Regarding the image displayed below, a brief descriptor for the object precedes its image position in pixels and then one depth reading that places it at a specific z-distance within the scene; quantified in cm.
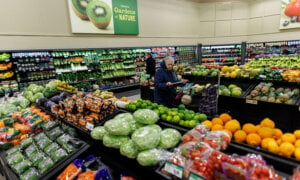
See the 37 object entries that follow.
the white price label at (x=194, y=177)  100
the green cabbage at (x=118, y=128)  156
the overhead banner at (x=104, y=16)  736
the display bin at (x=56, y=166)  164
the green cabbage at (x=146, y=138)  136
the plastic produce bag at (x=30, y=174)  165
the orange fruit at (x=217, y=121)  163
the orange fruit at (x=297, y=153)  115
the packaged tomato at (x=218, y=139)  125
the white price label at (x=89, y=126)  195
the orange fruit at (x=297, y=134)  132
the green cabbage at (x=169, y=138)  142
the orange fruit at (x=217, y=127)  152
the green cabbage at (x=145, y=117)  166
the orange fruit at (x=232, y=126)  151
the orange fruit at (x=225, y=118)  170
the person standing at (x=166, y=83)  353
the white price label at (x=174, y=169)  111
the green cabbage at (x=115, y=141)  156
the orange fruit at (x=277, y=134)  136
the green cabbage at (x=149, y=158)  128
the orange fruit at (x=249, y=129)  145
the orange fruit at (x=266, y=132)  135
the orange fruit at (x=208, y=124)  159
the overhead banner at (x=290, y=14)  995
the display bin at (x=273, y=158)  111
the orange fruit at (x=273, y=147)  123
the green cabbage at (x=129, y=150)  142
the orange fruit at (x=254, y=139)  133
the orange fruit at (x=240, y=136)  141
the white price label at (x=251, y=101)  352
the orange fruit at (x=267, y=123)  150
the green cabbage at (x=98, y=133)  177
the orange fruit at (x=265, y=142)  128
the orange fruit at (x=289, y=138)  128
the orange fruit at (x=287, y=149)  119
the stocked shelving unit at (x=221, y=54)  1159
